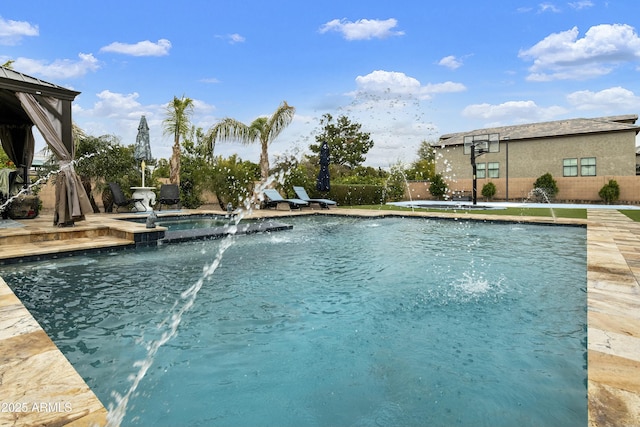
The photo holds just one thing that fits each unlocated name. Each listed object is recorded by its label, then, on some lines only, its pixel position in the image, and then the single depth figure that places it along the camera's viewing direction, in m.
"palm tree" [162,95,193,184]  15.85
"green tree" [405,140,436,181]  34.62
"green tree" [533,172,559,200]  22.97
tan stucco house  22.09
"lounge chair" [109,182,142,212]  12.95
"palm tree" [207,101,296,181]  17.77
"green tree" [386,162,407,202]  23.92
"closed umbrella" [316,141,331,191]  16.80
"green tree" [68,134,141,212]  13.09
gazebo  7.32
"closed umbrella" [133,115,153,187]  14.34
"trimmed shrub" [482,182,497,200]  24.86
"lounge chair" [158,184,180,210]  14.22
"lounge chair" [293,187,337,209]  16.03
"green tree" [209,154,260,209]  15.20
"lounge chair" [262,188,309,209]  14.99
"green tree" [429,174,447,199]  25.95
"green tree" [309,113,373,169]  37.06
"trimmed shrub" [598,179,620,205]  20.73
